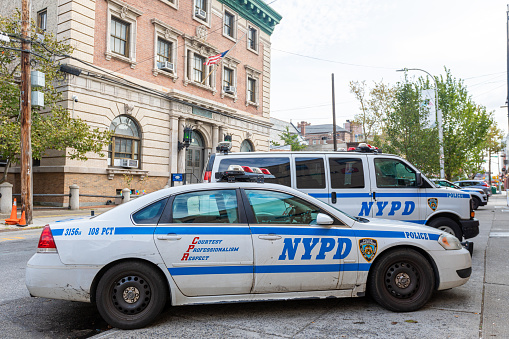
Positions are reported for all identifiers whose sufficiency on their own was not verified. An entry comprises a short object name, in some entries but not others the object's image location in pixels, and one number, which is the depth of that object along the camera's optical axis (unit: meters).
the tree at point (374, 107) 35.03
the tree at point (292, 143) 47.56
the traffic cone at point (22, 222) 13.41
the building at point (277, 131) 52.80
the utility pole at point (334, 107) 29.68
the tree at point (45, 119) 16.06
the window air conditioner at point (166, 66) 23.31
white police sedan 4.03
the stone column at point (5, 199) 16.11
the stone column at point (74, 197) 18.08
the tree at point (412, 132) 23.66
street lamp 25.00
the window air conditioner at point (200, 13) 25.73
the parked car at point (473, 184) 26.62
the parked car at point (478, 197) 20.53
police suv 7.45
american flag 23.42
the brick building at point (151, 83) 19.22
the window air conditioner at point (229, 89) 28.68
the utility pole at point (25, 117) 14.16
